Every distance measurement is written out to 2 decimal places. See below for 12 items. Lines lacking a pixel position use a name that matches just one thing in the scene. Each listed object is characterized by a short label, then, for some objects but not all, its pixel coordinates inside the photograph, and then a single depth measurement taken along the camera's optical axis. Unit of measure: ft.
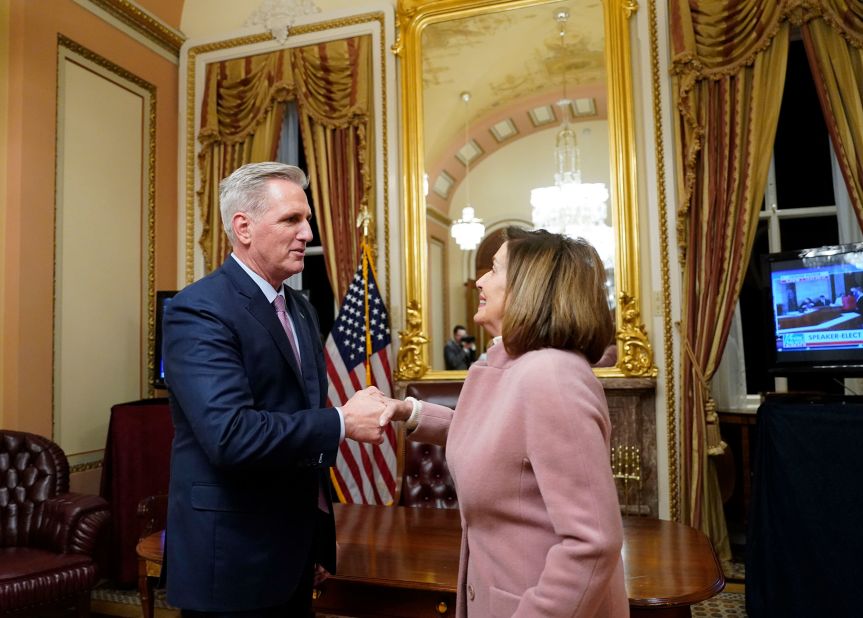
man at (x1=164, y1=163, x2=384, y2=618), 5.37
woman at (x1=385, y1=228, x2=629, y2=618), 3.85
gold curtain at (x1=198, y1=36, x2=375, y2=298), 15.97
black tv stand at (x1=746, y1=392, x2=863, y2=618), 8.92
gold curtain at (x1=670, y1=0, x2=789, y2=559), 13.30
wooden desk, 6.08
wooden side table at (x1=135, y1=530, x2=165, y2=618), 8.04
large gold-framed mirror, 14.32
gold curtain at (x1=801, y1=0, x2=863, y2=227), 12.80
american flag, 14.33
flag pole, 14.83
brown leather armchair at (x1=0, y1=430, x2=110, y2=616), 10.14
